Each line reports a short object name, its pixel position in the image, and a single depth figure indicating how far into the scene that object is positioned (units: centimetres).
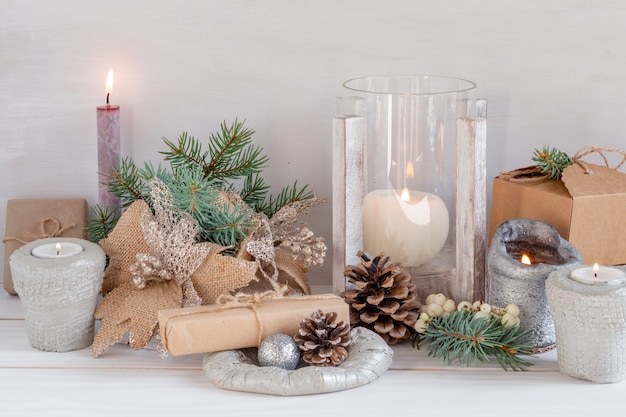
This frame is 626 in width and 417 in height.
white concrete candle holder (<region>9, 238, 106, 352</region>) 113
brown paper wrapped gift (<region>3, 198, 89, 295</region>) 129
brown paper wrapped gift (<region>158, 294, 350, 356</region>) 111
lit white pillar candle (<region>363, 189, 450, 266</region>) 120
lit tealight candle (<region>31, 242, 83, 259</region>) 114
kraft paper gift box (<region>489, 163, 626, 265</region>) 119
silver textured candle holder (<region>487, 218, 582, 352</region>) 115
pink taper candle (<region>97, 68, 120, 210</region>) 125
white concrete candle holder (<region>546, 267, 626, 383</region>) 108
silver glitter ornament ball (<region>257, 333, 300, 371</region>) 110
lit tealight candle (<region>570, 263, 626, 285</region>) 110
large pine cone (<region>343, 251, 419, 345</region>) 117
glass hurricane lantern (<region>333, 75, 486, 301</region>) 120
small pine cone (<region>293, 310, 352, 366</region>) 110
